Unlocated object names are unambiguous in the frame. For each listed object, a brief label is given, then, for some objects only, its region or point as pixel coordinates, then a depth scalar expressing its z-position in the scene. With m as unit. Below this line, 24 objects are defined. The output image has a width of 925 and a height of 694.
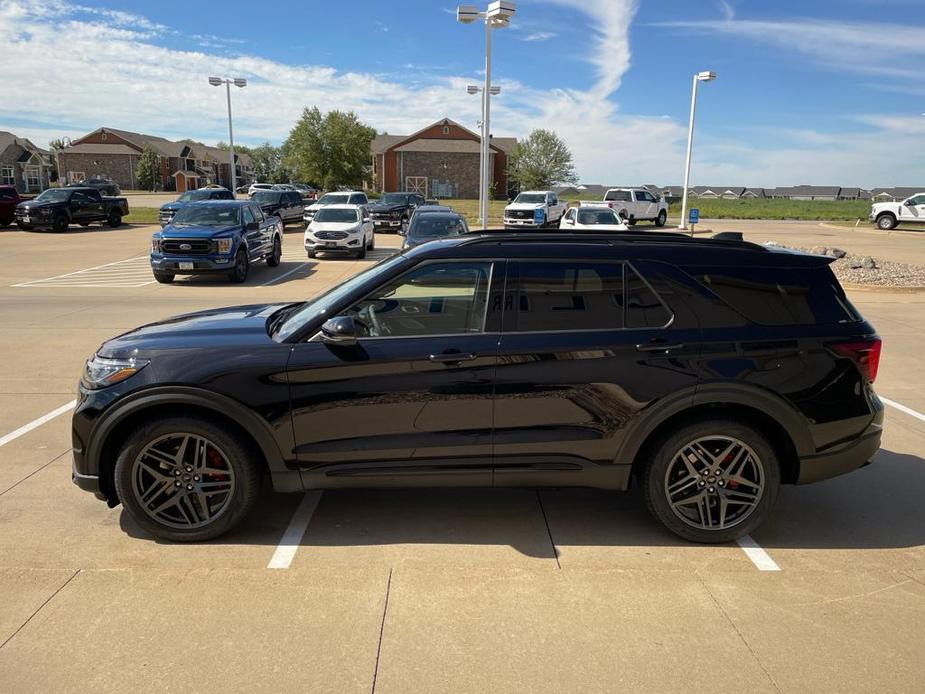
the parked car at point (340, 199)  30.06
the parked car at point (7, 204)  28.50
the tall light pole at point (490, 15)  17.56
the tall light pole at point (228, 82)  40.98
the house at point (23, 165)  74.12
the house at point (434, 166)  68.56
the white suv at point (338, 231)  20.25
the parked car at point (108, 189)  32.75
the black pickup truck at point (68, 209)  27.28
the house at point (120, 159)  84.38
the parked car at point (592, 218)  22.47
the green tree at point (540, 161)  81.75
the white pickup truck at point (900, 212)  37.12
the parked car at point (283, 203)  31.66
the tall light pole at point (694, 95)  30.36
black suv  3.66
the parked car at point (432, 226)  17.17
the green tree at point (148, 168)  82.75
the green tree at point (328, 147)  64.38
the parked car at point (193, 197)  26.67
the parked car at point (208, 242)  14.81
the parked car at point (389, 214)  30.92
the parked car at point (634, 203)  34.12
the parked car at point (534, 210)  29.70
